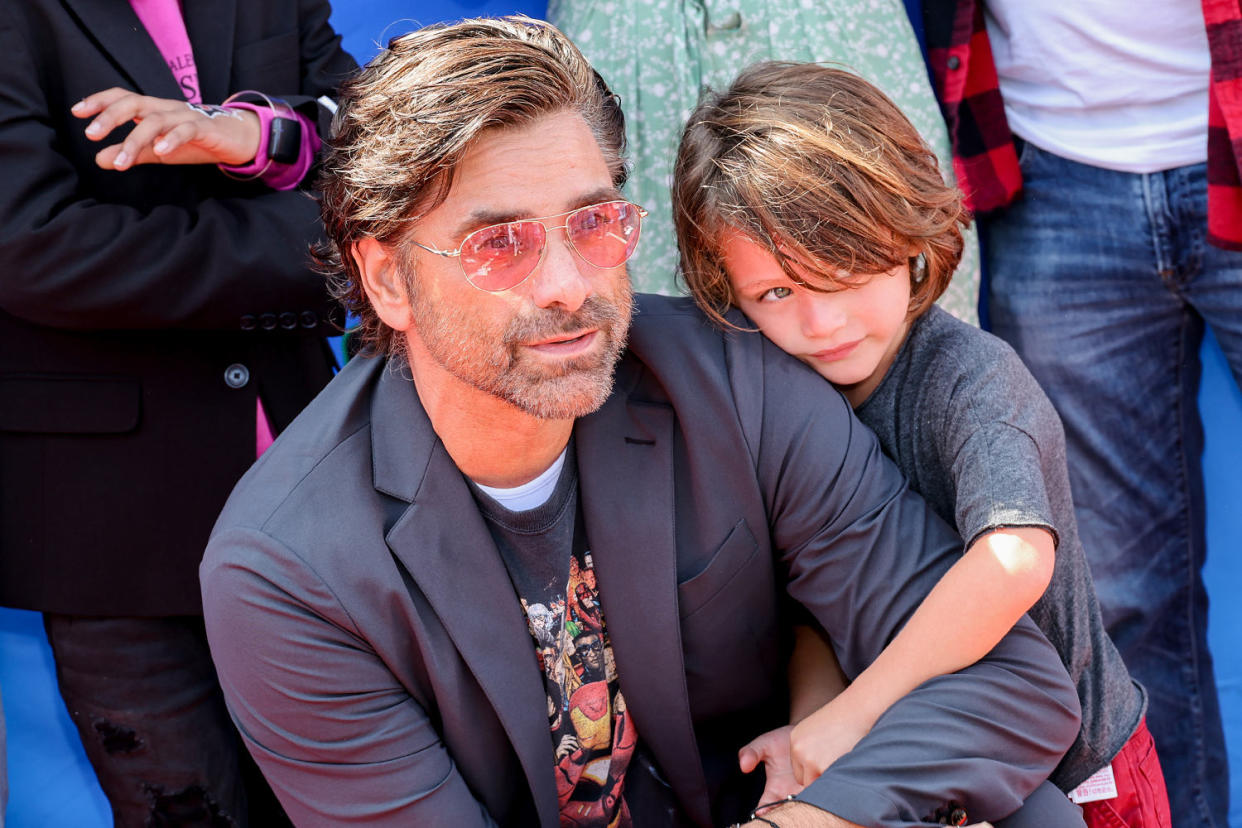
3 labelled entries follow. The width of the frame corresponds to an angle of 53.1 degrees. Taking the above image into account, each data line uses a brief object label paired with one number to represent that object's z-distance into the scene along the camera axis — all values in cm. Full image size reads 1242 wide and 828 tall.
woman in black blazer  223
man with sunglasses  202
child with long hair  211
